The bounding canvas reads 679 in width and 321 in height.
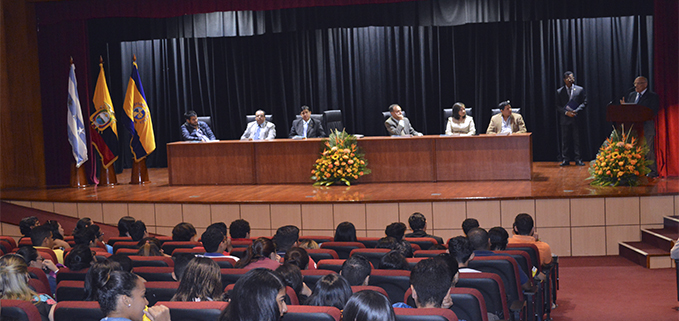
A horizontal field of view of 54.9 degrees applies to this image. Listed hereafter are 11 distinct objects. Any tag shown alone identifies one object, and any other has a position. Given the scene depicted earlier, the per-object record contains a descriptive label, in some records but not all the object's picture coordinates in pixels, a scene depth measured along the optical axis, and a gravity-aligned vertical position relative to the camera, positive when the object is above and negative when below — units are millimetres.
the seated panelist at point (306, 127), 9797 +197
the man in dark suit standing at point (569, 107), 9812 +319
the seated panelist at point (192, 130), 9648 +223
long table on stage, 8602 -293
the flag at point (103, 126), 9773 +338
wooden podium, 8109 +158
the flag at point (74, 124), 9711 +388
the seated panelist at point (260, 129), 9969 +196
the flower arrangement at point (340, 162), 8664 -314
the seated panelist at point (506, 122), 9281 +128
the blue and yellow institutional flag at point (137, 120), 9844 +416
